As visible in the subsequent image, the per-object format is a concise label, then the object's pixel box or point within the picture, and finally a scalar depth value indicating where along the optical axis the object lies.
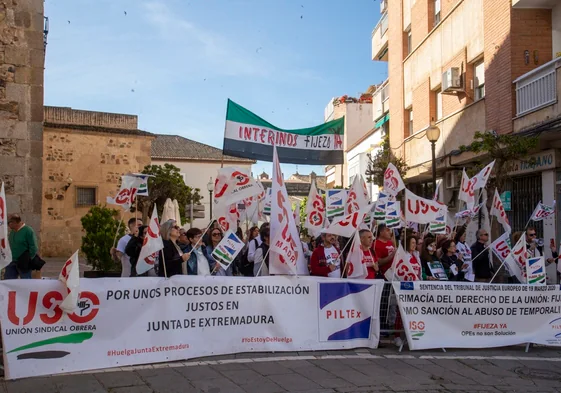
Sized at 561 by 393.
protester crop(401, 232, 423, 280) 8.84
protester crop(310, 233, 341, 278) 8.72
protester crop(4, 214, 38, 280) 8.93
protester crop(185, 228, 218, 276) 8.62
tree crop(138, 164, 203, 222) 28.36
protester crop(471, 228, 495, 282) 10.90
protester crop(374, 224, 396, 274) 9.23
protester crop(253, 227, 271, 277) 9.69
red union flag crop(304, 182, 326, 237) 11.98
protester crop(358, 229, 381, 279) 8.75
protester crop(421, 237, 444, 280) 9.63
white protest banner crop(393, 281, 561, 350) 8.38
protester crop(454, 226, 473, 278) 10.57
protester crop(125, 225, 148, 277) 9.13
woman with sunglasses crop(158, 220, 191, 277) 8.30
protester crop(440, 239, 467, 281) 10.08
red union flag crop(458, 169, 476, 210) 11.80
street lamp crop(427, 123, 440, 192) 16.28
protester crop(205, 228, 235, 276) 9.07
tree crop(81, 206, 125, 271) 13.72
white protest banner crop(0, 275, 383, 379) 6.63
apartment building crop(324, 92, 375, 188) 49.25
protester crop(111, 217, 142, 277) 9.50
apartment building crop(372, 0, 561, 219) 16.00
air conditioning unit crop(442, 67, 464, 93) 19.20
